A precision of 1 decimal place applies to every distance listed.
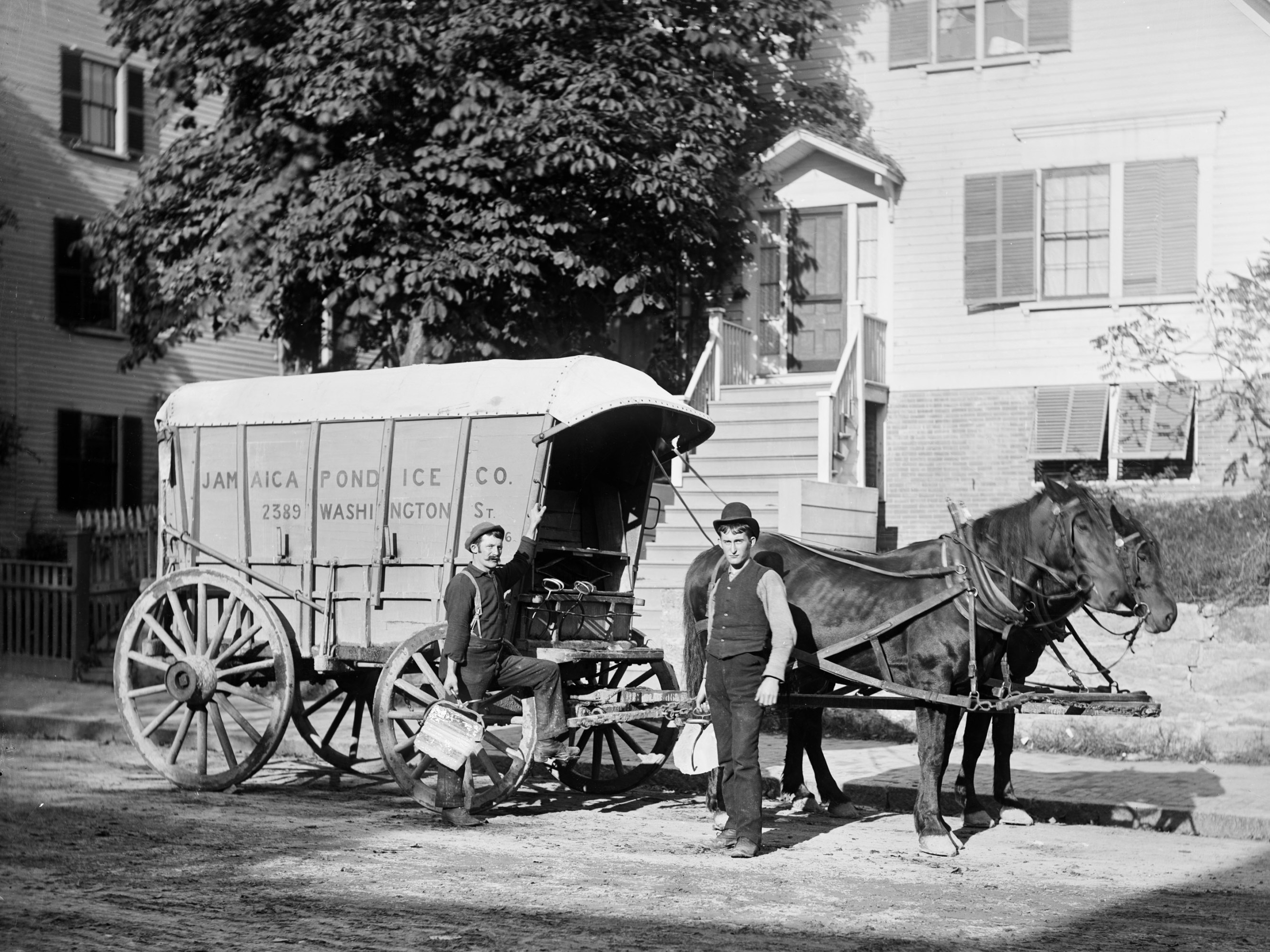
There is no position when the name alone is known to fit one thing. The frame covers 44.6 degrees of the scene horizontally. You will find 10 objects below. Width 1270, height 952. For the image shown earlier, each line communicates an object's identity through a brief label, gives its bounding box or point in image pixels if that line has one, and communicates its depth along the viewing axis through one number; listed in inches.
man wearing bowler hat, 336.8
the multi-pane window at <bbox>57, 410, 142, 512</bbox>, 1036.5
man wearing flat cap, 367.6
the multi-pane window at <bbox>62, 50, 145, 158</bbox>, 1032.2
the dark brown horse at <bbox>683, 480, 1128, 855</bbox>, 355.3
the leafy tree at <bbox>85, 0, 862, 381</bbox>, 697.0
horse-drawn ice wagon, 395.9
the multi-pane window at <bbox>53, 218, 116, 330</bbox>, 1031.6
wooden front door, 829.2
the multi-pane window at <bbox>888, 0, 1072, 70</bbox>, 777.6
